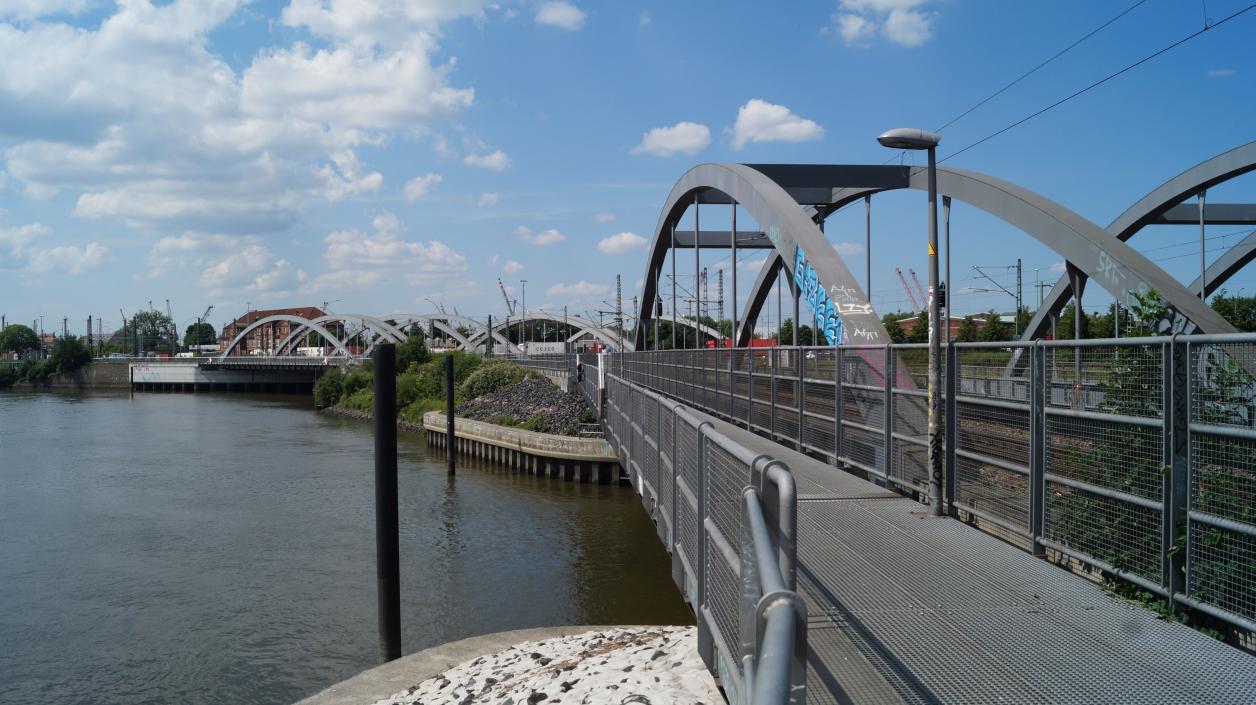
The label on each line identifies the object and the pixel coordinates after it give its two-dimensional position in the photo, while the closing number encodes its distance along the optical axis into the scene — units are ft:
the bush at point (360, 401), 185.47
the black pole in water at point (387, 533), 36.63
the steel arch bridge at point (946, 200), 54.44
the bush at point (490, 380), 155.46
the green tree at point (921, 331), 140.97
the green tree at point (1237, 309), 101.22
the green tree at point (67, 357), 335.47
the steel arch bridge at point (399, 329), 329.83
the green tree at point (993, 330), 154.20
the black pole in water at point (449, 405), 99.70
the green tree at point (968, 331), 145.78
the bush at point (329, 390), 206.80
